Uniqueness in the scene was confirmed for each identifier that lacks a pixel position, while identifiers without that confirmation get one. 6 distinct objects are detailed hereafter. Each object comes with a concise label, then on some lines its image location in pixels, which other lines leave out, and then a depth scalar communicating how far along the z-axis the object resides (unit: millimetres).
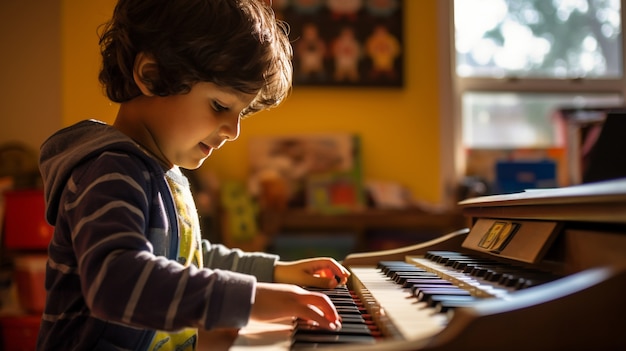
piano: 603
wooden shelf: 3703
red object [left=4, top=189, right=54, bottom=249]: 3369
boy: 815
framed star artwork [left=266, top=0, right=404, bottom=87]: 4133
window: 4344
